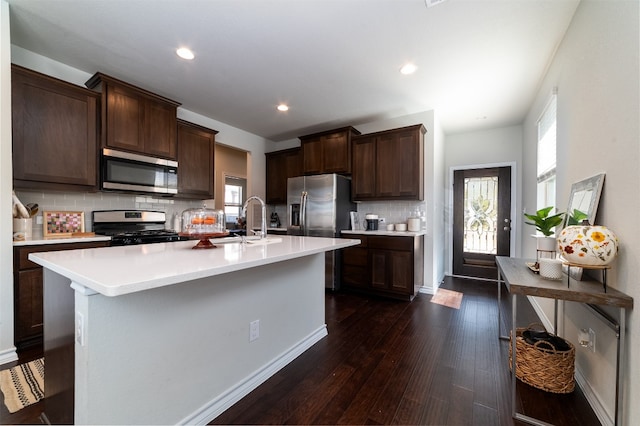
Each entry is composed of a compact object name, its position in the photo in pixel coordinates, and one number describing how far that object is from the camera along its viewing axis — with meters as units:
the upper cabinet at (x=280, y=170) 4.87
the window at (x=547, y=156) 2.60
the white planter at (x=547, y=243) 1.77
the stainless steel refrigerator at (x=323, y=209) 3.91
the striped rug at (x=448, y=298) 3.31
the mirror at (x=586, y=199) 1.52
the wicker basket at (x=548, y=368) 1.65
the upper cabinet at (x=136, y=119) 2.71
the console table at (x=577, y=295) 1.23
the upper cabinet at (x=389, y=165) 3.65
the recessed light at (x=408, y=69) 2.64
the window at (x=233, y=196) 6.59
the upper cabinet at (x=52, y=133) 2.23
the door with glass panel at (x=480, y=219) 4.46
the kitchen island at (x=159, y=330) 1.01
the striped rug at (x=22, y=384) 1.56
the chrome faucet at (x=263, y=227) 2.03
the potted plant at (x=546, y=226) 1.71
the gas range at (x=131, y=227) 2.78
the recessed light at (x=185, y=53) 2.40
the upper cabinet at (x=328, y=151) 4.14
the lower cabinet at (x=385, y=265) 3.40
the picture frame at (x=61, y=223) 2.54
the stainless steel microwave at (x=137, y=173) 2.72
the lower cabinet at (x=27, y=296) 2.11
